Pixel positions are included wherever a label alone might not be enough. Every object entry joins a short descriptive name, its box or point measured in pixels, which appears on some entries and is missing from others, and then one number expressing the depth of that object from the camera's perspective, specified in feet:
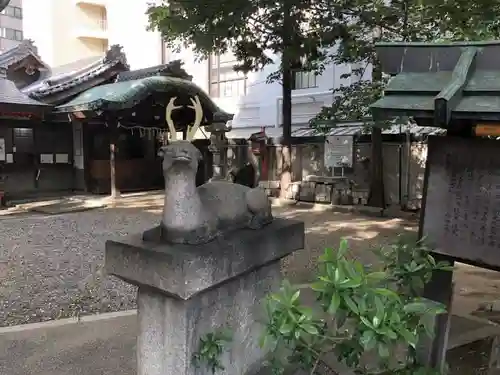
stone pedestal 8.61
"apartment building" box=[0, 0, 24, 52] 132.57
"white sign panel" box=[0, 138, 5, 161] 47.26
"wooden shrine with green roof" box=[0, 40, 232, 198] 45.57
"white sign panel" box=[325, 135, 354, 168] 42.63
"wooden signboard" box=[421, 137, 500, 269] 9.16
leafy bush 6.26
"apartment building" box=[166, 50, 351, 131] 54.49
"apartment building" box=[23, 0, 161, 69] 92.27
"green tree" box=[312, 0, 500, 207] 32.78
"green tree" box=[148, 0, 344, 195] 26.81
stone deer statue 9.00
